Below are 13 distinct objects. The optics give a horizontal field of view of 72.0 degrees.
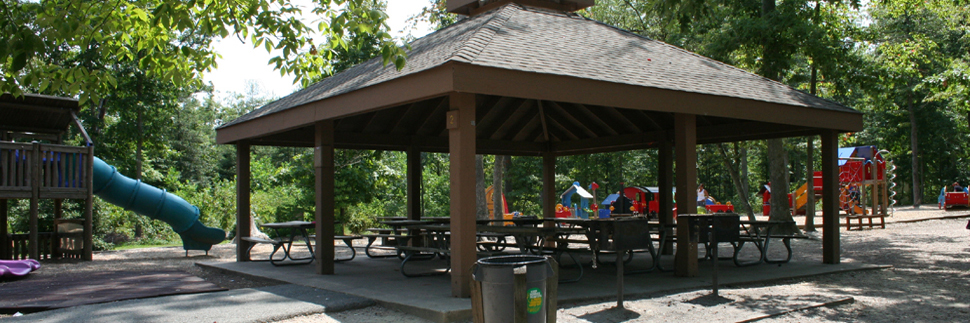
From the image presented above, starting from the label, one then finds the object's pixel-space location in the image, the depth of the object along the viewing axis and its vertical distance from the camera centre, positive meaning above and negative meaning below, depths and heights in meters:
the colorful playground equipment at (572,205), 27.76 -1.10
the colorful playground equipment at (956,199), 28.97 -0.93
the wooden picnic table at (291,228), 9.91 -0.64
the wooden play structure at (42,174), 12.44 +0.27
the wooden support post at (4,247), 13.17 -1.16
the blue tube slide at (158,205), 15.24 -0.43
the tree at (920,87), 16.78 +3.20
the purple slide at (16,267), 8.81 -1.11
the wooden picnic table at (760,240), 9.38 -0.86
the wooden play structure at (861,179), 20.42 -0.01
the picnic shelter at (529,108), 6.49 +1.01
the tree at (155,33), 6.66 +1.86
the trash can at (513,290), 4.42 -0.72
